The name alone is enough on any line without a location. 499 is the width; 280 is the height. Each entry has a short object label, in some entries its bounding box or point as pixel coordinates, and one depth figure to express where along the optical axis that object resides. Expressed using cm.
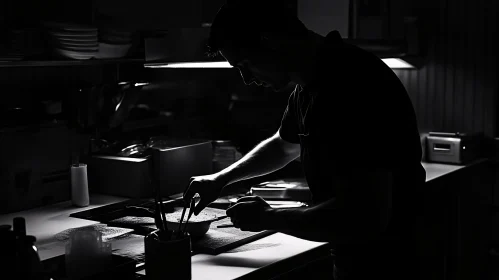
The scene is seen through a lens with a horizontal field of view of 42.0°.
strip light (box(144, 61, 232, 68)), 248
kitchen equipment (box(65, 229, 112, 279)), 153
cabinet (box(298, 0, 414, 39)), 268
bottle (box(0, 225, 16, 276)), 127
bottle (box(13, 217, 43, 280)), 128
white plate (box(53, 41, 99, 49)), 213
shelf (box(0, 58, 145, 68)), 207
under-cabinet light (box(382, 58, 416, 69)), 322
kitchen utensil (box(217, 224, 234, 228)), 207
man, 152
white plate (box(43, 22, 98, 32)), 207
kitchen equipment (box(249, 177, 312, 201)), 242
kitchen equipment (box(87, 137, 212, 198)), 257
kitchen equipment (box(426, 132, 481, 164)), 314
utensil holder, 151
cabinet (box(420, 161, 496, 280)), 286
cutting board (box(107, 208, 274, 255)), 189
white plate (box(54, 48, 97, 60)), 215
